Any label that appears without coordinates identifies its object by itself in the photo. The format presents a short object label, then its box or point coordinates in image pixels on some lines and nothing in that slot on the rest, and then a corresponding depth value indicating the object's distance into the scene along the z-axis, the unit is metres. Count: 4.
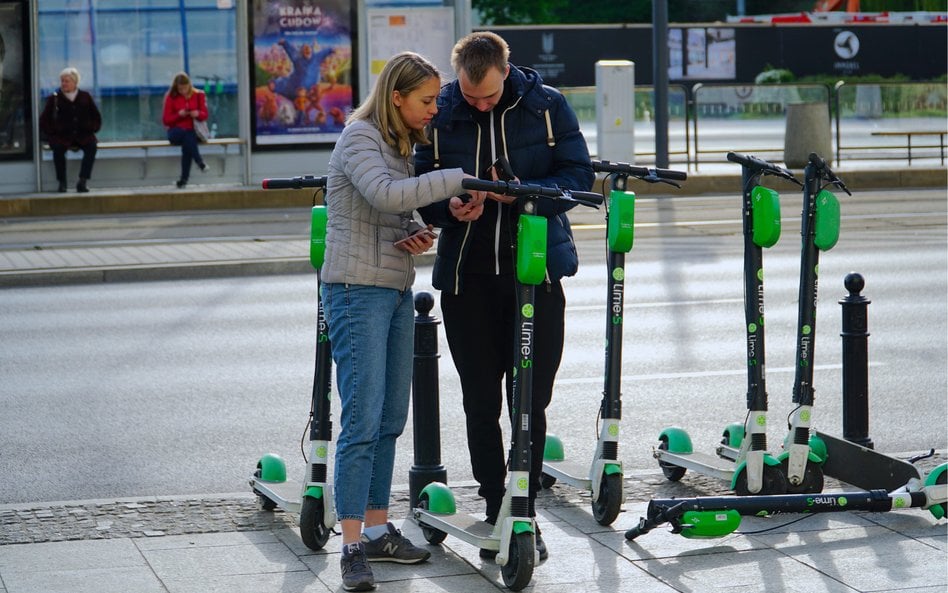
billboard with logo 36.94
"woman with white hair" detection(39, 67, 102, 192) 19.70
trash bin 23.58
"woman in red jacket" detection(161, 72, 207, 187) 20.62
